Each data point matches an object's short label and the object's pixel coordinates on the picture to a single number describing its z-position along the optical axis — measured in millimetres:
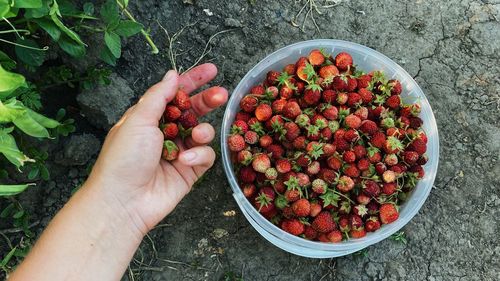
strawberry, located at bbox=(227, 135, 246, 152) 288
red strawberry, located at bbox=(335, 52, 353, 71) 305
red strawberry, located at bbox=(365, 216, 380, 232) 288
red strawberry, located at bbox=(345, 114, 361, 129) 292
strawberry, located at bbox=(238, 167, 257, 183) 291
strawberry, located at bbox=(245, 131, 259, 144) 292
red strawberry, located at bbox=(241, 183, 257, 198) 293
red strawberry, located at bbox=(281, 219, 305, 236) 285
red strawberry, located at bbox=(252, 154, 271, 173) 285
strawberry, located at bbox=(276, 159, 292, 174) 285
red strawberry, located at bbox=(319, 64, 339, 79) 300
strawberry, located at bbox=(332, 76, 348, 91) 296
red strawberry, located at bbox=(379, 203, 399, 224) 287
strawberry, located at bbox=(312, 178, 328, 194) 282
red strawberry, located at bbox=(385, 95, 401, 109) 302
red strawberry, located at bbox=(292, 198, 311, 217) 280
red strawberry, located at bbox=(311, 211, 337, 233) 282
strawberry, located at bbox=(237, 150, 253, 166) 289
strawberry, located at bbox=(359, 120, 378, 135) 292
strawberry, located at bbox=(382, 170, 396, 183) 286
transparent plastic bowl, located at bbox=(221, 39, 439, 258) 285
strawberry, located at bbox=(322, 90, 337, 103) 295
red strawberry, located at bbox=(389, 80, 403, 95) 305
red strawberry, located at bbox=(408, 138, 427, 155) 291
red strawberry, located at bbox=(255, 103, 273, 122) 296
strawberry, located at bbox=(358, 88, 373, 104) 300
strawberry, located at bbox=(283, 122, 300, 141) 289
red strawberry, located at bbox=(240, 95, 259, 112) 300
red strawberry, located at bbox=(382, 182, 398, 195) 288
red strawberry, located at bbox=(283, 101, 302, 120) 293
